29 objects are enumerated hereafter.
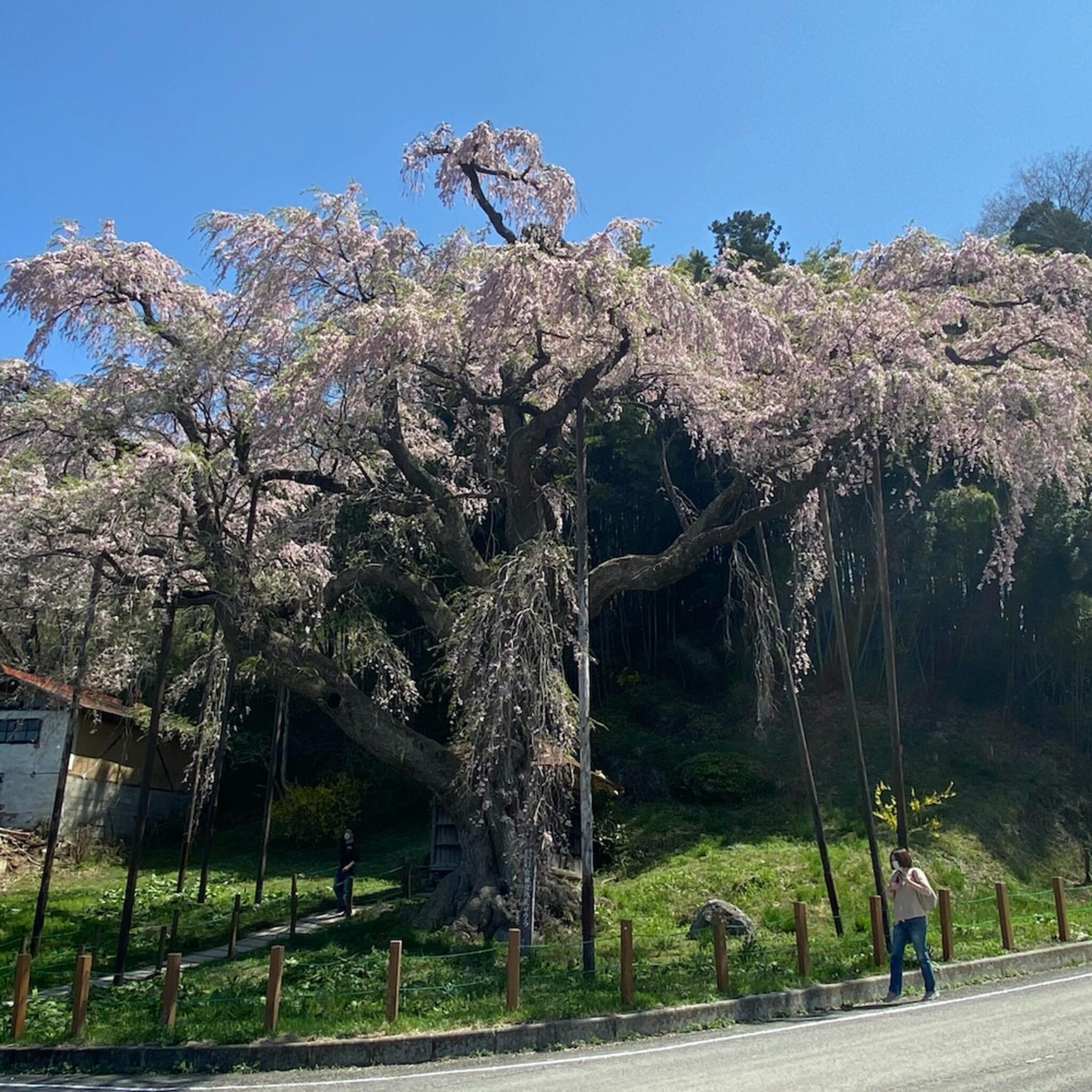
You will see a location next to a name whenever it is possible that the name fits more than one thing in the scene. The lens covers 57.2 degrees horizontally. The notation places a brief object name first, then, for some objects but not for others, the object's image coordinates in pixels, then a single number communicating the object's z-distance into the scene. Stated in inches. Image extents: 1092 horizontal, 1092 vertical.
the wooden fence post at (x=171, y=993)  378.0
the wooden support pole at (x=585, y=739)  443.5
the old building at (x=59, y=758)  1027.9
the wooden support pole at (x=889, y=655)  516.7
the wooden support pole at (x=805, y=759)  580.1
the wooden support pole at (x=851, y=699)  530.3
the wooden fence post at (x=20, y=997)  390.3
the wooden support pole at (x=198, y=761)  746.2
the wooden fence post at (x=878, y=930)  476.7
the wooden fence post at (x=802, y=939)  444.8
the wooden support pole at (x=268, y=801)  783.7
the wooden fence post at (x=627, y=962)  402.3
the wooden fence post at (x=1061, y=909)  551.2
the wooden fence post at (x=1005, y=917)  518.0
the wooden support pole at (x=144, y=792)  493.0
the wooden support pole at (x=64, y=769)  596.7
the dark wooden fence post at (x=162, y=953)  555.1
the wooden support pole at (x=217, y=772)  682.2
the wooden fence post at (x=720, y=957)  421.7
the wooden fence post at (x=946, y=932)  482.0
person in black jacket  708.0
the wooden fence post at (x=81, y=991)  385.1
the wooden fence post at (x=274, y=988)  368.8
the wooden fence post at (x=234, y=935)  574.2
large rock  561.9
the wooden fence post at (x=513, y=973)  386.3
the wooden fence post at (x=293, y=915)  623.8
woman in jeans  406.6
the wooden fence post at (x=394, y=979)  374.6
